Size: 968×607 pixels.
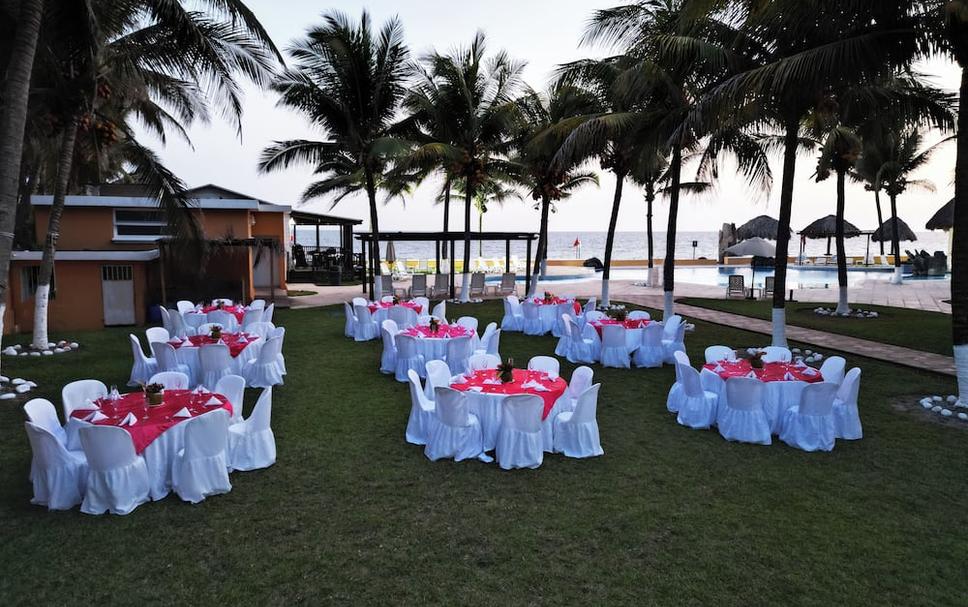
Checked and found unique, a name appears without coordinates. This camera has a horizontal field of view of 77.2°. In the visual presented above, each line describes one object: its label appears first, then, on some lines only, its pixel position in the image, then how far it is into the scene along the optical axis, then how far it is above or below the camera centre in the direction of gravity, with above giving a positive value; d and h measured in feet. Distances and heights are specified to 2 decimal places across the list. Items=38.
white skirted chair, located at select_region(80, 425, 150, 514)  16.51 -5.89
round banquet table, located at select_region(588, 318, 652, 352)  36.76 -4.46
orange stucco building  49.57 -0.31
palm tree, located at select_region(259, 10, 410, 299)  56.34 +16.07
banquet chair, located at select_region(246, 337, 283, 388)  30.86 -5.52
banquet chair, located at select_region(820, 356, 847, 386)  25.22 -4.65
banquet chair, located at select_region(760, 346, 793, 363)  28.55 -4.52
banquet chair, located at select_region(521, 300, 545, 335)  49.39 -4.83
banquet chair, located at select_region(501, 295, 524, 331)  50.83 -4.71
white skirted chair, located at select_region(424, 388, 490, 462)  21.01 -6.00
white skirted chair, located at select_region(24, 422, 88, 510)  16.76 -5.94
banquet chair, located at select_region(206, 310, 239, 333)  41.24 -4.01
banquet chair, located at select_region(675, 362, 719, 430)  24.91 -5.94
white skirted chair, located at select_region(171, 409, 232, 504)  17.67 -5.91
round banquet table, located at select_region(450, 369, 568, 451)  21.39 -4.88
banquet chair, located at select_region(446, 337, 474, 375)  33.12 -5.10
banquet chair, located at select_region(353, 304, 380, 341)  44.88 -4.76
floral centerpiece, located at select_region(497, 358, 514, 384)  22.56 -4.18
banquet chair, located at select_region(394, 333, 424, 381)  32.86 -5.22
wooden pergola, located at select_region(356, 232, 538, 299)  71.51 +2.81
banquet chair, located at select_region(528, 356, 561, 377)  25.35 -4.48
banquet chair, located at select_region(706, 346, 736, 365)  28.28 -4.43
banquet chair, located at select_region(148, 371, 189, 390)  22.65 -4.50
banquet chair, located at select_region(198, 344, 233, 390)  29.40 -4.99
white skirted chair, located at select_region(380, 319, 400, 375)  34.04 -5.14
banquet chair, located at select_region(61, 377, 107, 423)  20.11 -4.56
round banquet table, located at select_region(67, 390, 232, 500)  17.62 -4.93
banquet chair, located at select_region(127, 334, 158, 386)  30.86 -5.49
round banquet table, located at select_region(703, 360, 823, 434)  23.61 -4.80
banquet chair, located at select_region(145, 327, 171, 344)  32.07 -3.96
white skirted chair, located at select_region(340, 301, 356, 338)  45.44 -4.72
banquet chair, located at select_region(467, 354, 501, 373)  25.81 -4.34
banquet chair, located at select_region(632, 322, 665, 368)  36.35 -5.27
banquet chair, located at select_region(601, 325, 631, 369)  36.24 -5.36
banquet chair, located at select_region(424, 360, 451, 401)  23.93 -4.64
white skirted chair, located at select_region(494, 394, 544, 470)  20.34 -5.99
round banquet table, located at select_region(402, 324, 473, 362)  33.42 -4.46
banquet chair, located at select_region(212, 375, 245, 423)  21.56 -4.54
